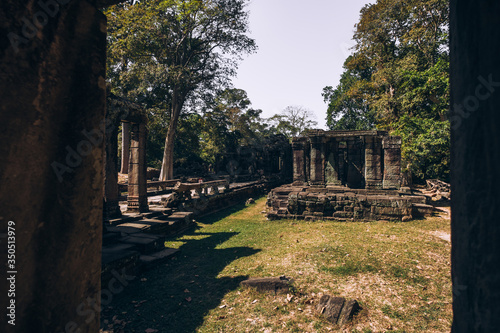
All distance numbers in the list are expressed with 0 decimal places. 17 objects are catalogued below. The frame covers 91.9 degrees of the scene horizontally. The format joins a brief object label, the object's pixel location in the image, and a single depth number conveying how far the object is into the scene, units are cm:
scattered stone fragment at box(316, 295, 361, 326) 353
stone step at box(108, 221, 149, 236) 693
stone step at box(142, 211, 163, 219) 881
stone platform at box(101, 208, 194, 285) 506
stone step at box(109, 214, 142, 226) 759
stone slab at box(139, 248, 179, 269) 574
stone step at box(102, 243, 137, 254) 538
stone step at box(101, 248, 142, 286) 467
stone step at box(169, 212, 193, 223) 946
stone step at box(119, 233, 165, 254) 623
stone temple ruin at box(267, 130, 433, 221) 995
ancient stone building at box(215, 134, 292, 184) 2455
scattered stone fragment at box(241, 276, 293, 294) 436
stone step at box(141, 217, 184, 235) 777
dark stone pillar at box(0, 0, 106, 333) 107
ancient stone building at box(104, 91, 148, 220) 777
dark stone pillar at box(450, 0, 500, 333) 89
